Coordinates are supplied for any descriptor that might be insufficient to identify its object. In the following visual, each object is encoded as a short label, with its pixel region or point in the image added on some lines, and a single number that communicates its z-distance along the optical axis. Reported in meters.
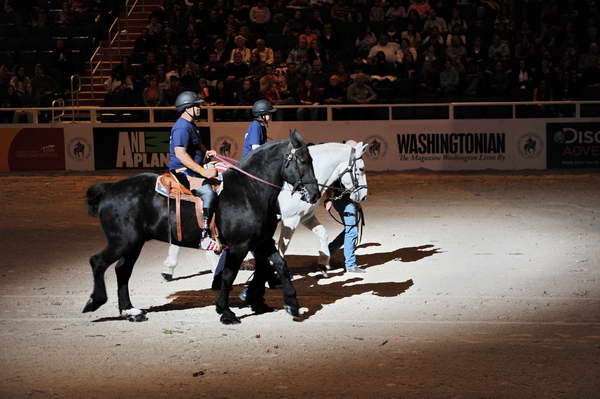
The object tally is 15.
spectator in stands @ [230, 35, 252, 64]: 25.48
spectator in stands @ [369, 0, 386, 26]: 26.03
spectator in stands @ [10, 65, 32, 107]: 25.91
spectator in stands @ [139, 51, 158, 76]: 26.39
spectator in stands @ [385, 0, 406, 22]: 26.05
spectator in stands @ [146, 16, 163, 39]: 27.62
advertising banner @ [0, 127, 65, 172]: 24.88
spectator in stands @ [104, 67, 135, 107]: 25.36
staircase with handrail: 27.58
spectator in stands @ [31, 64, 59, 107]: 25.89
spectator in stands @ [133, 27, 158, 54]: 27.30
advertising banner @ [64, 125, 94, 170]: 24.73
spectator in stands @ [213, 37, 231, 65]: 25.81
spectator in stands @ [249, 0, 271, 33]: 26.83
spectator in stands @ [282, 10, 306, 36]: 26.04
